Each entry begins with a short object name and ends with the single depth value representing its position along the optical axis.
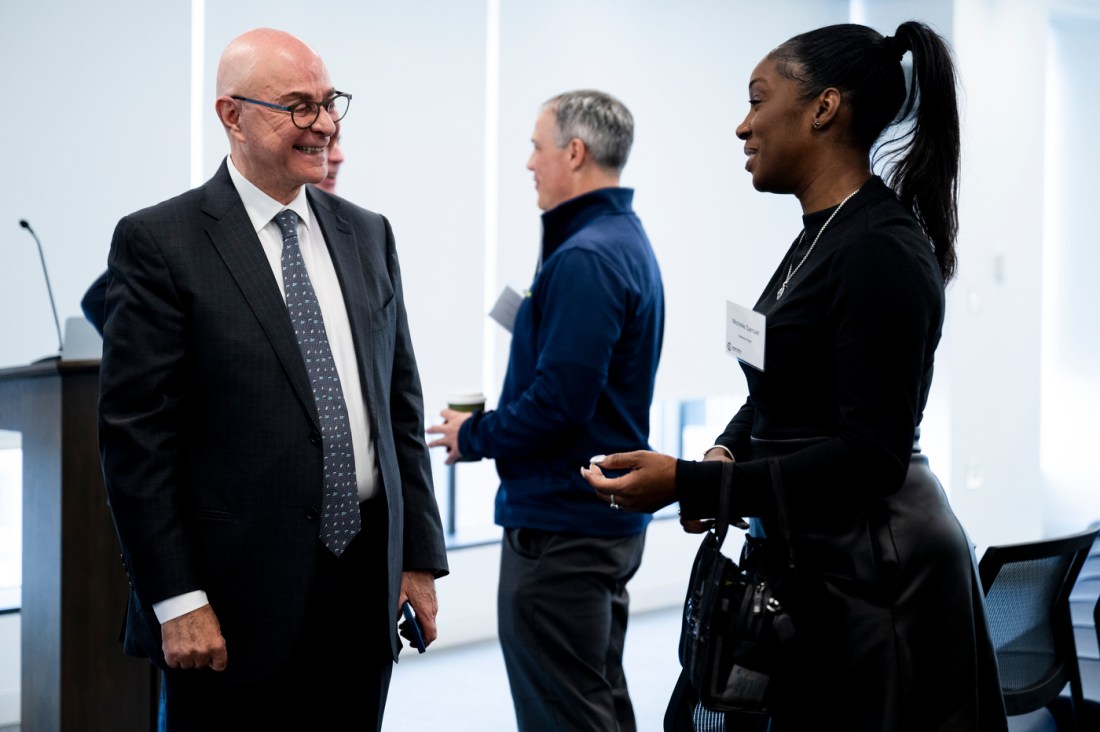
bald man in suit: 1.55
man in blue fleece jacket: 2.37
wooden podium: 2.28
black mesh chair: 2.12
